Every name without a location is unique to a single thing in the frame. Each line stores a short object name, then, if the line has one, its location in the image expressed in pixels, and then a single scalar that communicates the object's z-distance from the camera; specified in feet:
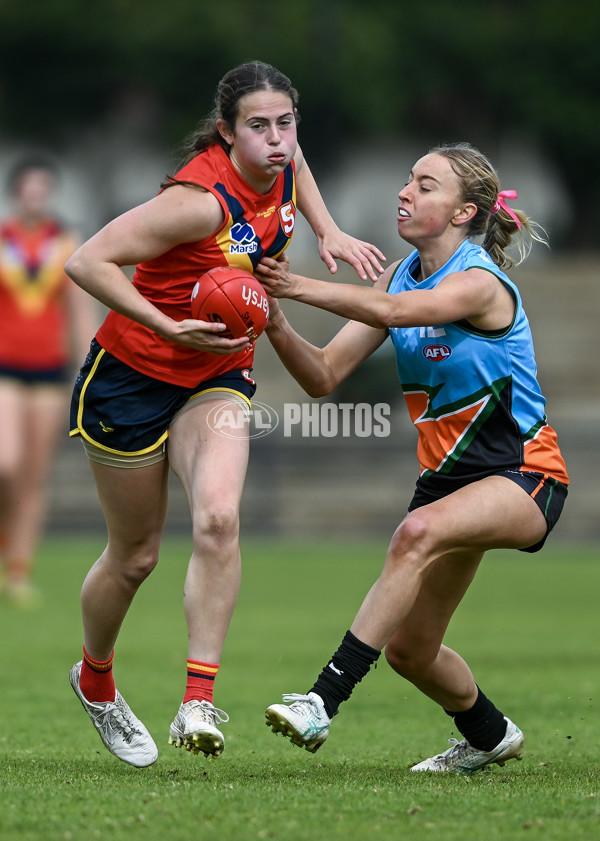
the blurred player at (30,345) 69.41
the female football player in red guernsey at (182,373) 32.37
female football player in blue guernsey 31.60
